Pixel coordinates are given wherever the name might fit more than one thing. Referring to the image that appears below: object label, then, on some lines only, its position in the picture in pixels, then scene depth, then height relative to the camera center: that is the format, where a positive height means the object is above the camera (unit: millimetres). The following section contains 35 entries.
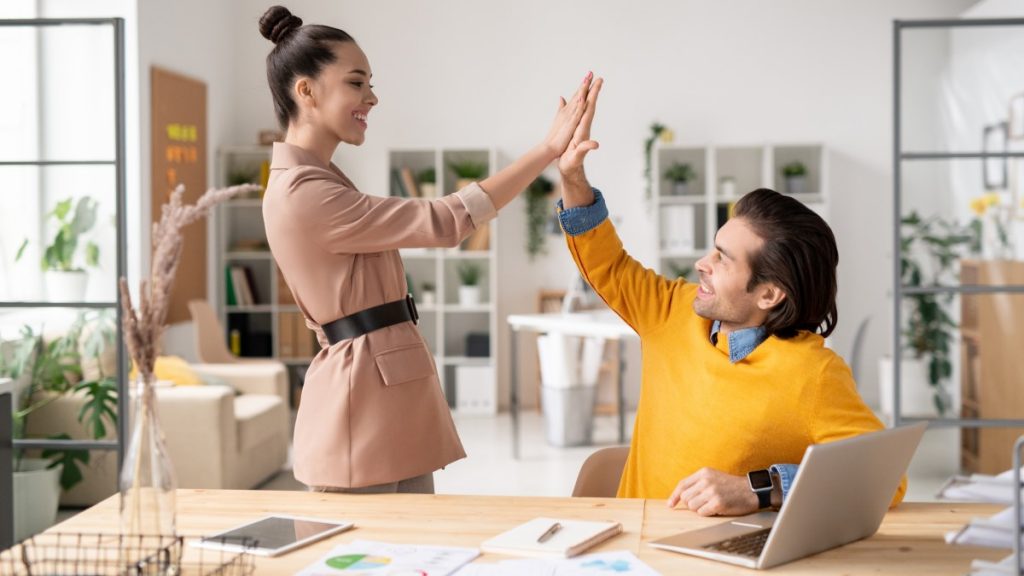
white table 5371 -284
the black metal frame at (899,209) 3611 +225
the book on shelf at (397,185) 7520 +640
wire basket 1250 -359
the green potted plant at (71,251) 3635 +92
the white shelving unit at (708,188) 7250 +593
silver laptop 1346 -318
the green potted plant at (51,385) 3629 -382
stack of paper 1068 -252
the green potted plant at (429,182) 7496 +655
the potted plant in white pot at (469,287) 7457 -90
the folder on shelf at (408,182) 7453 +652
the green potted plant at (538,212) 7469 +440
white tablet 1460 -371
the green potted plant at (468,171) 7367 +717
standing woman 1886 +33
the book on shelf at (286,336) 7309 -417
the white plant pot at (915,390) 4723 -551
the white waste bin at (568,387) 6070 -657
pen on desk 1492 -370
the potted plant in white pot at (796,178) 7246 +644
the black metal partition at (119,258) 3107 +55
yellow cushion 4859 -444
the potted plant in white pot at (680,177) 7328 +661
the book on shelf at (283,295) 7336 -135
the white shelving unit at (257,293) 7297 -118
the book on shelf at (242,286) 7289 -71
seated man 1720 -140
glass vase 1219 -237
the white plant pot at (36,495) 3684 -790
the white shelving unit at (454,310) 7375 -251
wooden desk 1417 -376
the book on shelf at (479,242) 7406 +225
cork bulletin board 6086 +740
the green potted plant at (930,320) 4715 -230
